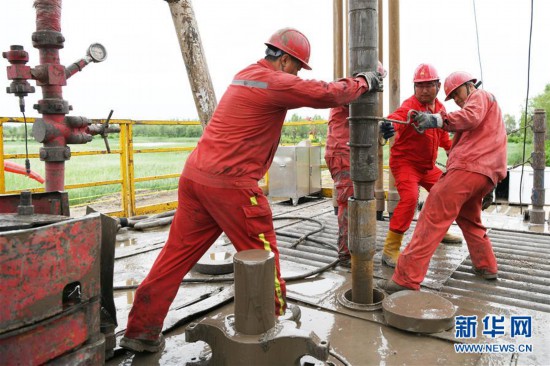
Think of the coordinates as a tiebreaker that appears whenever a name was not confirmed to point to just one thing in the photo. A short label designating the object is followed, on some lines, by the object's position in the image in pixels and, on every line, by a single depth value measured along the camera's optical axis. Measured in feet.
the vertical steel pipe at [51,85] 10.47
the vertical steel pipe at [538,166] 17.29
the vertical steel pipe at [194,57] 11.76
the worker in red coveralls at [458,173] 10.71
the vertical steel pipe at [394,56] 19.24
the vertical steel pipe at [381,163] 19.65
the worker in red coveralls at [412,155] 13.25
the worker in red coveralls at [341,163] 13.26
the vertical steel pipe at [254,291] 6.70
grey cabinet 24.50
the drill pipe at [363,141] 9.36
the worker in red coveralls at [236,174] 7.88
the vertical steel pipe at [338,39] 20.89
